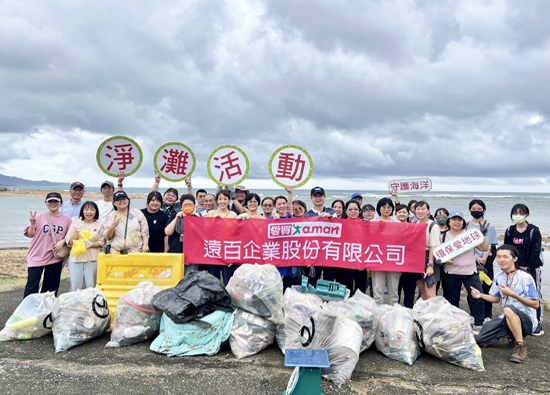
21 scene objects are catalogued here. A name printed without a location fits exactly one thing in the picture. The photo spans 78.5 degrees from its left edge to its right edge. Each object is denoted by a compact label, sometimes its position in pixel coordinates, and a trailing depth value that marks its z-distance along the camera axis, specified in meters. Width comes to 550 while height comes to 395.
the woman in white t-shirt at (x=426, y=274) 4.96
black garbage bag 3.67
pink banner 5.07
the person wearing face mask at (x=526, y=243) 4.78
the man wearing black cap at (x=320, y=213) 5.30
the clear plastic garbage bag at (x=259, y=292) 3.78
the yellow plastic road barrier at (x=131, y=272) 4.73
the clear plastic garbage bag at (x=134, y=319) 3.89
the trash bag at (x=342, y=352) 3.27
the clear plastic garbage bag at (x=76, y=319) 3.78
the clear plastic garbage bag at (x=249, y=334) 3.71
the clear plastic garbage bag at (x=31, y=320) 3.97
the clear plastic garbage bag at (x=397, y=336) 3.68
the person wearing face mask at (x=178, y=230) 5.23
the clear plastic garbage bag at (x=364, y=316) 3.81
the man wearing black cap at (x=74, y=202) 5.50
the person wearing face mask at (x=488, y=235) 5.23
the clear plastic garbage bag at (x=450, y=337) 3.60
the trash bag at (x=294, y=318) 3.71
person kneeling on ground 3.92
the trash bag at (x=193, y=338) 3.69
